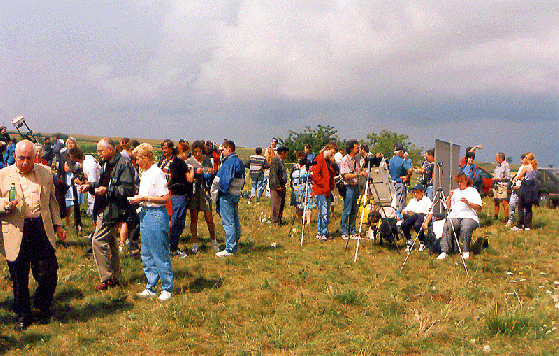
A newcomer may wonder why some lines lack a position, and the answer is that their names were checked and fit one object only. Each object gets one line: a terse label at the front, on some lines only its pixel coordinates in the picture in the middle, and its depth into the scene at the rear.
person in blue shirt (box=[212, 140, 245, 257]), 7.99
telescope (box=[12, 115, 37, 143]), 10.07
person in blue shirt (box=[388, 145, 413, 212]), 11.80
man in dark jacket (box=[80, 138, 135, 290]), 6.10
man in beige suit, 4.94
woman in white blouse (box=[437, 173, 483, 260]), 8.47
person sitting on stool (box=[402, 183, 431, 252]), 9.25
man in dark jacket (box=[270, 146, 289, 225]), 11.54
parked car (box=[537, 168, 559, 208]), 15.73
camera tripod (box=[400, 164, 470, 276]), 8.26
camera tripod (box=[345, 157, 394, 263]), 8.56
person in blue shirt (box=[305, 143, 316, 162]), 13.08
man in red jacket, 9.84
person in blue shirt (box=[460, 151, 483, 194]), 13.16
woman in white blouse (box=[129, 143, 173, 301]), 5.62
